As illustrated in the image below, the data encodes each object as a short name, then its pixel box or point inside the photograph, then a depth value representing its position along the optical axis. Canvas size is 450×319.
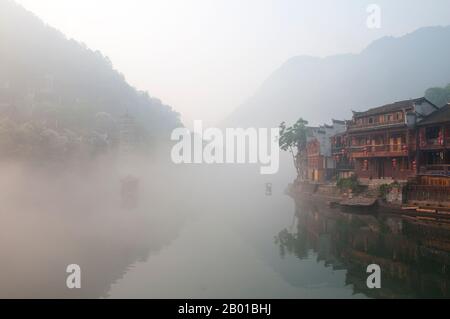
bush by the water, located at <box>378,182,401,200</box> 44.38
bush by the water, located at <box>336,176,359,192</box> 50.66
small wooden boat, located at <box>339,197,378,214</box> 45.16
